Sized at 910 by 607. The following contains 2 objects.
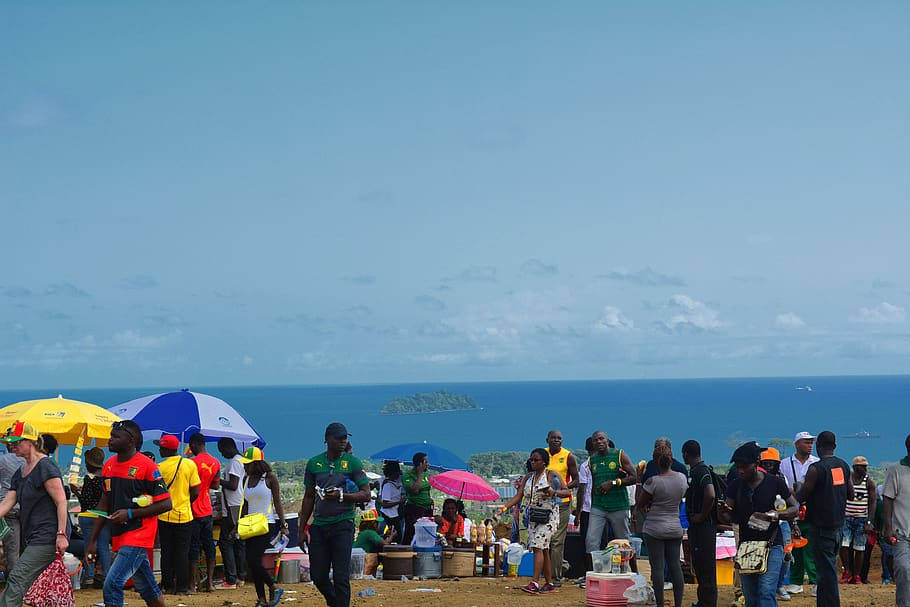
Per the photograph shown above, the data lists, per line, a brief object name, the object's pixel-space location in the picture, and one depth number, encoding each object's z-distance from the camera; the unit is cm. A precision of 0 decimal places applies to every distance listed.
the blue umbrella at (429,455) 1673
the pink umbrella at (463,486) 1684
